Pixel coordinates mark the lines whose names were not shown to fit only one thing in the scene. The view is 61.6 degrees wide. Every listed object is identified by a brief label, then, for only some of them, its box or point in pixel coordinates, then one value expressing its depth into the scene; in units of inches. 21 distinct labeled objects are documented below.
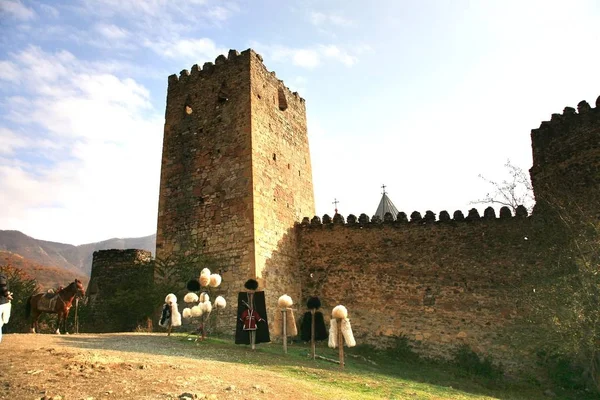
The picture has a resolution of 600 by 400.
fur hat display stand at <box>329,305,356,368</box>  438.3
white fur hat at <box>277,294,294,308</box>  459.5
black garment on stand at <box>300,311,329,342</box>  486.6
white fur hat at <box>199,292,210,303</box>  507.5
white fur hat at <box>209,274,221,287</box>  502.3
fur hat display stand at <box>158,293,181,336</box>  502.6
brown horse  507.2
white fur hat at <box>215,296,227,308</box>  505.7
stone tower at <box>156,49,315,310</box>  605.6
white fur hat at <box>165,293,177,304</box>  508.7
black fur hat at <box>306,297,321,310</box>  480.3
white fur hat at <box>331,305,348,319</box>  438.3
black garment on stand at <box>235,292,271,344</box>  472.7
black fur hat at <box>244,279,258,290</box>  488.7
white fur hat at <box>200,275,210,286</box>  499.2
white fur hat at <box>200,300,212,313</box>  499.2
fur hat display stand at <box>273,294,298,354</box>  462.3
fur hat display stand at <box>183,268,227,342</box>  498.9
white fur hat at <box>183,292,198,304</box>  507.5
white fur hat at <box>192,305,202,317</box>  495.2
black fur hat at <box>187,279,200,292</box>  522.0
